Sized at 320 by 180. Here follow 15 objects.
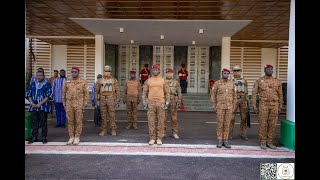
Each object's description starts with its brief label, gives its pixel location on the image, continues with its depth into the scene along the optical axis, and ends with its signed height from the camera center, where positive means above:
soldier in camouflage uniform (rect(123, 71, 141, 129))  6.61 -0.38
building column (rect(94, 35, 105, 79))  9.75 +1.40
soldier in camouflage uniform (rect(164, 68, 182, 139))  5.72 -0.29
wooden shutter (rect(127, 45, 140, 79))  12.01 +1.46
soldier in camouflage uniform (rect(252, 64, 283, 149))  4.85 -0.39
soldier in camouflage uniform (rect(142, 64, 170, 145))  5.09 -0.37
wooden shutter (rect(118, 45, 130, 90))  12.02 +1.18
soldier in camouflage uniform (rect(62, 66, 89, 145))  5.02 -0.34
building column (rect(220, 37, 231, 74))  9.73 +1.50
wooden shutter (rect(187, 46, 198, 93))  11.91 +0.95
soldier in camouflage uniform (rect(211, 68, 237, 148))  4.91 -0.37
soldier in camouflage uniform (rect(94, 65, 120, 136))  5.79 -0.30
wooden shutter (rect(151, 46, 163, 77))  12.01 +1.64
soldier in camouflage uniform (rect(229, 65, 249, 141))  5.61 -0.22
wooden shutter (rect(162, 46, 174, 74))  11.96 +1.54
